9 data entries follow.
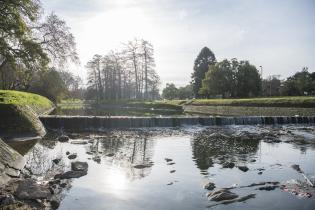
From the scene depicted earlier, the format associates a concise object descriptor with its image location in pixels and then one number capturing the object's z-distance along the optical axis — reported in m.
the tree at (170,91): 117.69
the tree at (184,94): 116.44
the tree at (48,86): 65.88
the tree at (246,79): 70.81
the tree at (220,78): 69.88
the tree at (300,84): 71.61
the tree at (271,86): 88.39
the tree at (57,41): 42.78
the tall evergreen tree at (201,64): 86.50
